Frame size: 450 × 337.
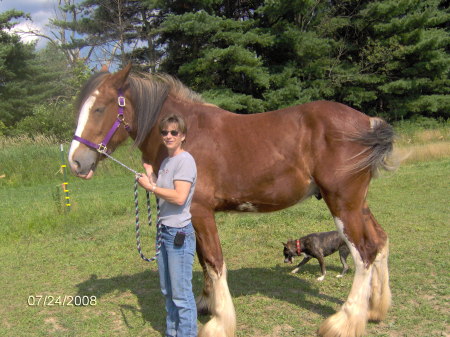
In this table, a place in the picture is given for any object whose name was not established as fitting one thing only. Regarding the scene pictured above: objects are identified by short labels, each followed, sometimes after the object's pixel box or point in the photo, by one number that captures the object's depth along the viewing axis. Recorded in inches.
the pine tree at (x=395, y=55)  930.1
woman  114.3
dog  207.6
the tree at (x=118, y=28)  943.7
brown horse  140.7
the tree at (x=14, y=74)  1001.5
